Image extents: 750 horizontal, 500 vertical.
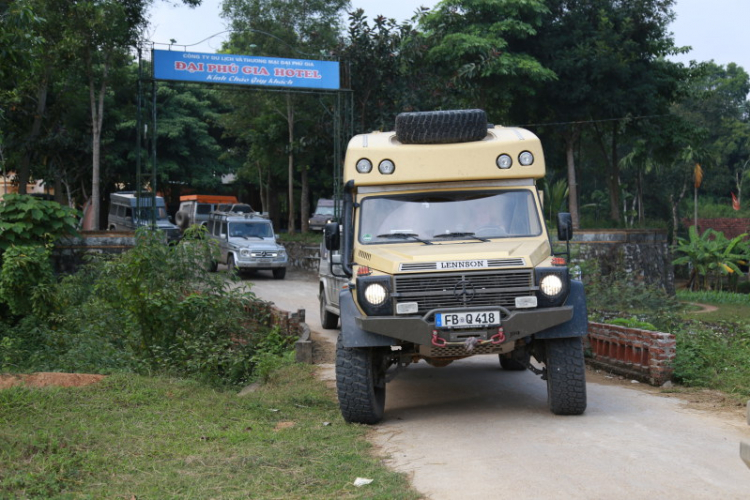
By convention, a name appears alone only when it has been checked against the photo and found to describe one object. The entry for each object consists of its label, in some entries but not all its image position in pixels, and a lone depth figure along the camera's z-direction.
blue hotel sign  24.17
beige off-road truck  7.40
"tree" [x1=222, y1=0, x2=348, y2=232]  34.28
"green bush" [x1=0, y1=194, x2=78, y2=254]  16.30
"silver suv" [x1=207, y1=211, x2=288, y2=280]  25.47
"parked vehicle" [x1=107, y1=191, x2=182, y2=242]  31.83
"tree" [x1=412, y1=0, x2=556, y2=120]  28.03
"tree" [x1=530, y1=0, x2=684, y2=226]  29.19
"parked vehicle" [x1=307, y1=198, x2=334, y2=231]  40.56
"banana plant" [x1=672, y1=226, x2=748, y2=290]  30.42
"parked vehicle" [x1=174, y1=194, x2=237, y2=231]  38.66
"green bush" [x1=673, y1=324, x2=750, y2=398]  9.17
